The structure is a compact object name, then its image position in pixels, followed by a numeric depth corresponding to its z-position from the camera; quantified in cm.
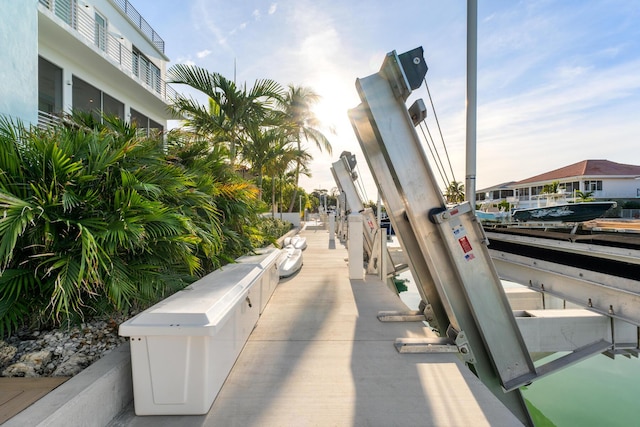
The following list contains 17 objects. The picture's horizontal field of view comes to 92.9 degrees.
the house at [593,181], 3588
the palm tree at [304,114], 1958
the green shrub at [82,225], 213
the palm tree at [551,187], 3728
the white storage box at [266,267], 404
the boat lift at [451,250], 276
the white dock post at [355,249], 595
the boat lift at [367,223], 600
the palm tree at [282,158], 1053
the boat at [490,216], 1739
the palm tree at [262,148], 959
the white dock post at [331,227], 1368
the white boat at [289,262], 601
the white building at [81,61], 516
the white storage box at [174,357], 197
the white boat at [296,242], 887
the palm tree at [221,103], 705
